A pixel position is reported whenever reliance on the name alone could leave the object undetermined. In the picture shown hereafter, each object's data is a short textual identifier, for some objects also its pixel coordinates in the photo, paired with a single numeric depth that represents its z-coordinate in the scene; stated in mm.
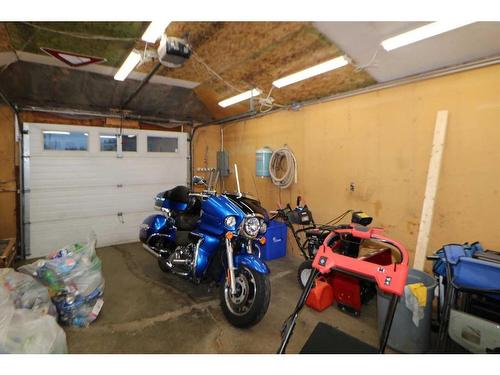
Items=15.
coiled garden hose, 4160
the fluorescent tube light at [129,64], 2877
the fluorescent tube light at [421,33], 2090
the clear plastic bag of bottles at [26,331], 1600
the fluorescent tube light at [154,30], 2055
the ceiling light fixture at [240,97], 3926
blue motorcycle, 2277
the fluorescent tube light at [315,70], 2829
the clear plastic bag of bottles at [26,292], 2074
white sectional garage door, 4258
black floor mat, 1526
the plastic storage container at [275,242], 4090
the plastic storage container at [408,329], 1983
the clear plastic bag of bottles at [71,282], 2344
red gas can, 2617
